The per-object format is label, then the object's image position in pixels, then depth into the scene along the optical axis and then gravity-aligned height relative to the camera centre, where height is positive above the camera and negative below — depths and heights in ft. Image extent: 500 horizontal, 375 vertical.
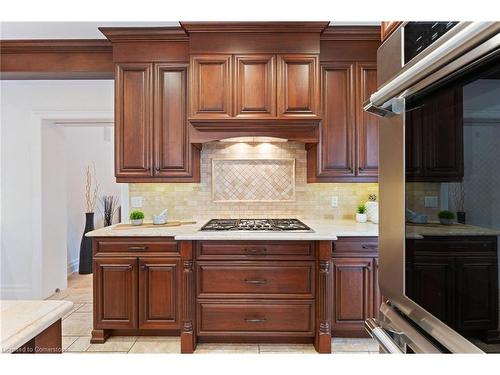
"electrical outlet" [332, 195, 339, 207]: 10.45 -0.44
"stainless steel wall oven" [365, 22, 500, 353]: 1.54 +0.00
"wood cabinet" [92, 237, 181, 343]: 8.32 -2.49
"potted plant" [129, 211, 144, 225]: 9.44 -0.88
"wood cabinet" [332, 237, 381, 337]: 8.25 -2.39
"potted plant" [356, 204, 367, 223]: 9.82 -0.82
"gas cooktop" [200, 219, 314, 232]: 8.27 -1.03
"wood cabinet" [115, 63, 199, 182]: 9.18 +1.96
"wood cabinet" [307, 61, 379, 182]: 9.20 +1.84
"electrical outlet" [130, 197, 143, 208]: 10.41 -0.44
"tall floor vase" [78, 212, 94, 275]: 15.29 -3.13
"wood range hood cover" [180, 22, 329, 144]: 8.82 +3.08
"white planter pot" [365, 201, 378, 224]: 9.70 -0.71
